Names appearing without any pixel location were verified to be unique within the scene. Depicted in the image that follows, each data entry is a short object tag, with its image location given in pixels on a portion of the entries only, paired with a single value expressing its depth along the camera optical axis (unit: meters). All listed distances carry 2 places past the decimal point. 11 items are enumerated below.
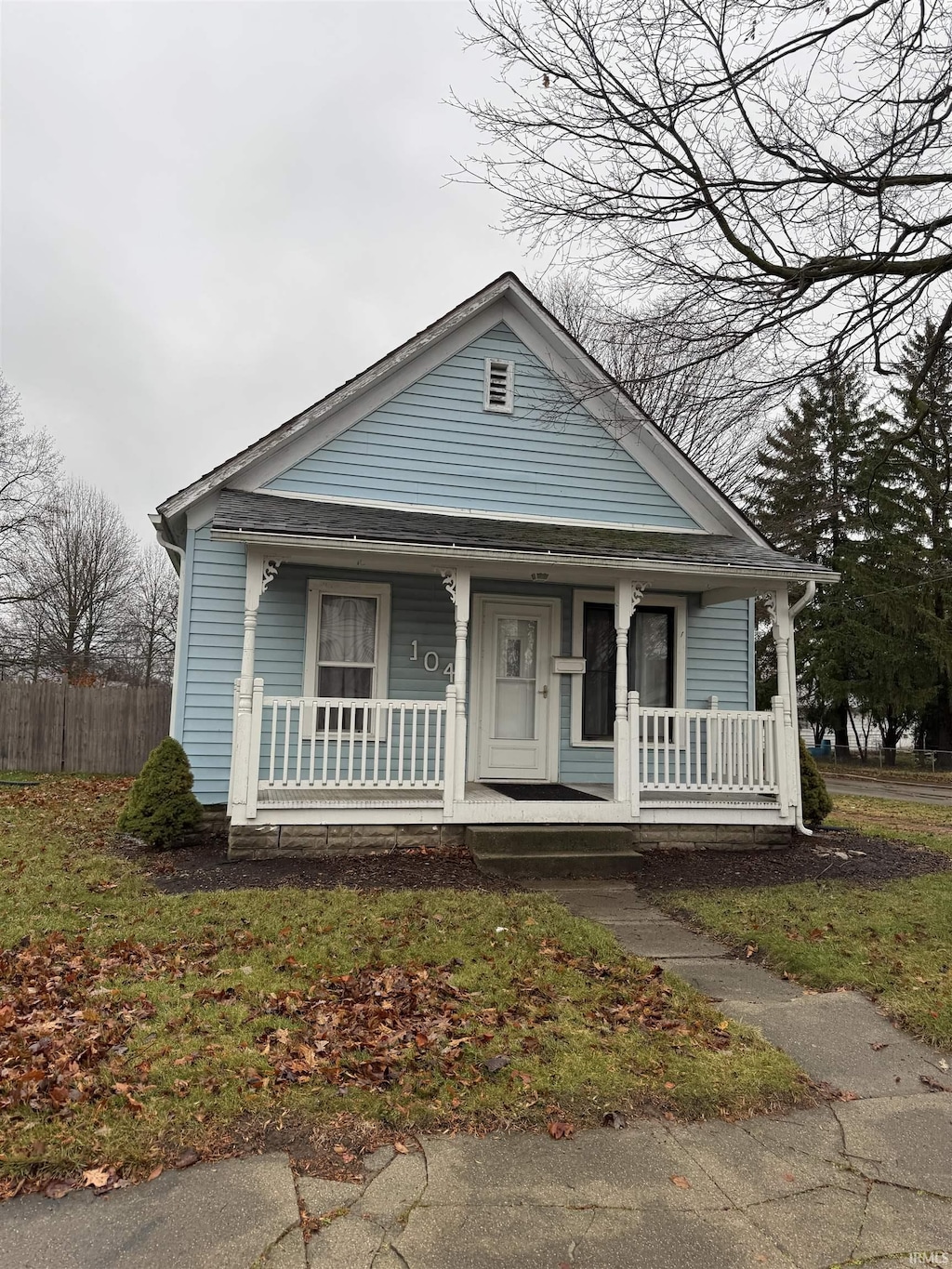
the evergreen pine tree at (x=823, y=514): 28.55
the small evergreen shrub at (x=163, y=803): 8.08
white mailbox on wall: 9.73
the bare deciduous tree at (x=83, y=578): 28.16
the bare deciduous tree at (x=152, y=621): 32.53
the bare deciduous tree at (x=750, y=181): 5.28
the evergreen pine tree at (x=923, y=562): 24.69
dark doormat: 8.29
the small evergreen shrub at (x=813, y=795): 9.76
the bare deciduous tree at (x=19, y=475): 23.98
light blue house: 7.79
